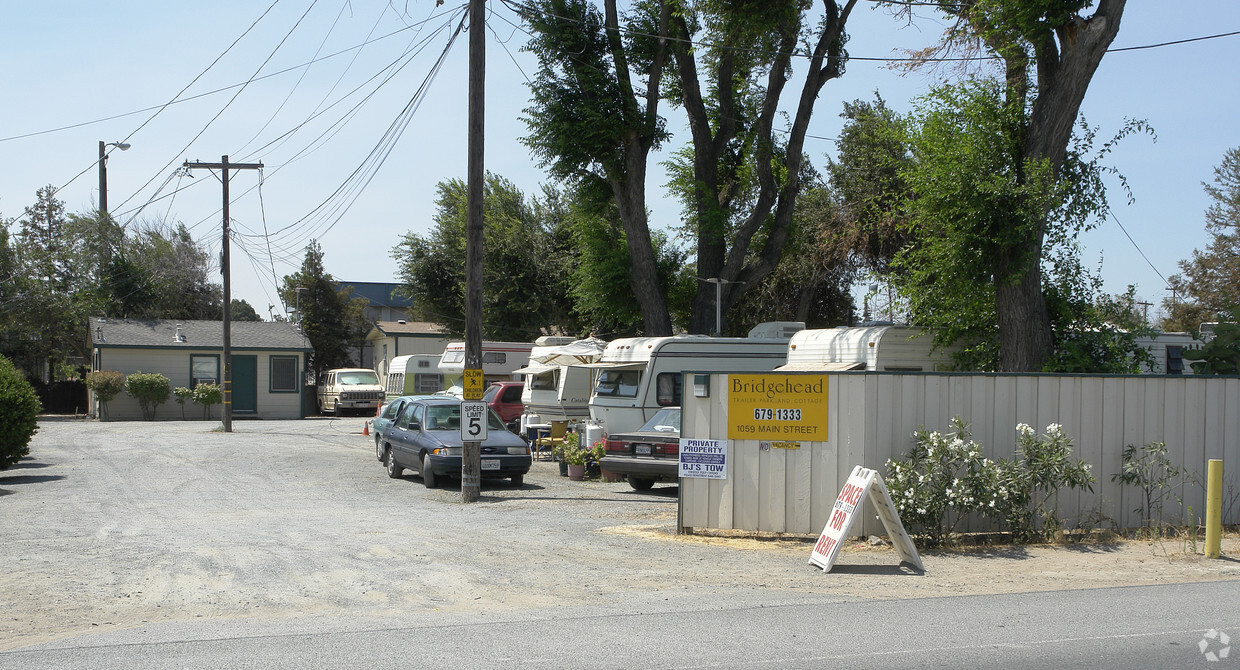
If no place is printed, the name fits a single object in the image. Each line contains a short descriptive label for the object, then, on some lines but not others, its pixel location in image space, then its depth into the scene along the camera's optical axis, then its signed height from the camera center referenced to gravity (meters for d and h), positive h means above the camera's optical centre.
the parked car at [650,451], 15.22 -1.54
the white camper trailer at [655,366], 18.72 -0.21
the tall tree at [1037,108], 13.82 +3.77
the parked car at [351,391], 40.47 -1.69
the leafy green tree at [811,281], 29.88 +2.56
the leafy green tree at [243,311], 79.03 +3.37
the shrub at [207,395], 35.84 -1.69
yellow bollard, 9.58 -1.48
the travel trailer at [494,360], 28.92 -0.19
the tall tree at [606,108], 23.47 +6.14
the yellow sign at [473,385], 14.41 -0.48
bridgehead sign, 10.23 -0.54
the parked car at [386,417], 19.44 -1.43
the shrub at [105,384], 33.91 -1.26
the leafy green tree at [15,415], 16.16 -1.16
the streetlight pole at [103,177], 47.16 +8.67
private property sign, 10.63 -1.14
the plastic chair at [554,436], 20.78 -1.81
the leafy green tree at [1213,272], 39.22 +3.94
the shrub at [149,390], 34.78 -1.50
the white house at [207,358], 35.91 -0.32
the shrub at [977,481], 9.77 -1.27
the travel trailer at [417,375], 33.53 -0.79
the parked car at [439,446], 15.90 -1.59
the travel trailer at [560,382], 22.33 -0.65
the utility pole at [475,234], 14.44 +1.84
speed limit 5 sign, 14.40 -1.02
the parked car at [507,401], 24.62 -1.22
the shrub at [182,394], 35.84 -1.68
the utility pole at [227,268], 28.11 +2.43
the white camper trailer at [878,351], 15.33 +0.13
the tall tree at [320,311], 50.50 +2.17
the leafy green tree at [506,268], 38.88 +3.63
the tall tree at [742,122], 23.17 +6.16
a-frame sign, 8.91 -1.55
